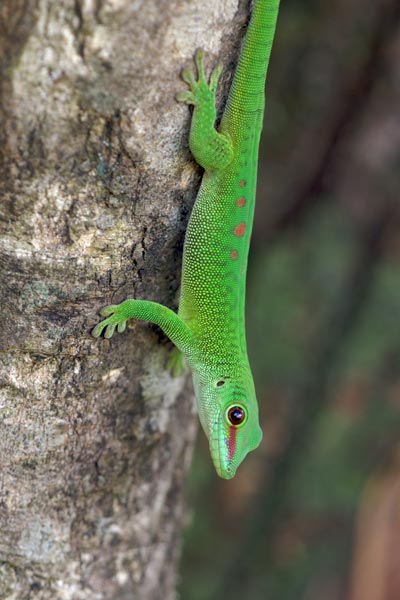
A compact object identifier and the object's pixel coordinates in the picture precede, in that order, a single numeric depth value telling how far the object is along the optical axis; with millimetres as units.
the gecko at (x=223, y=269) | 731
